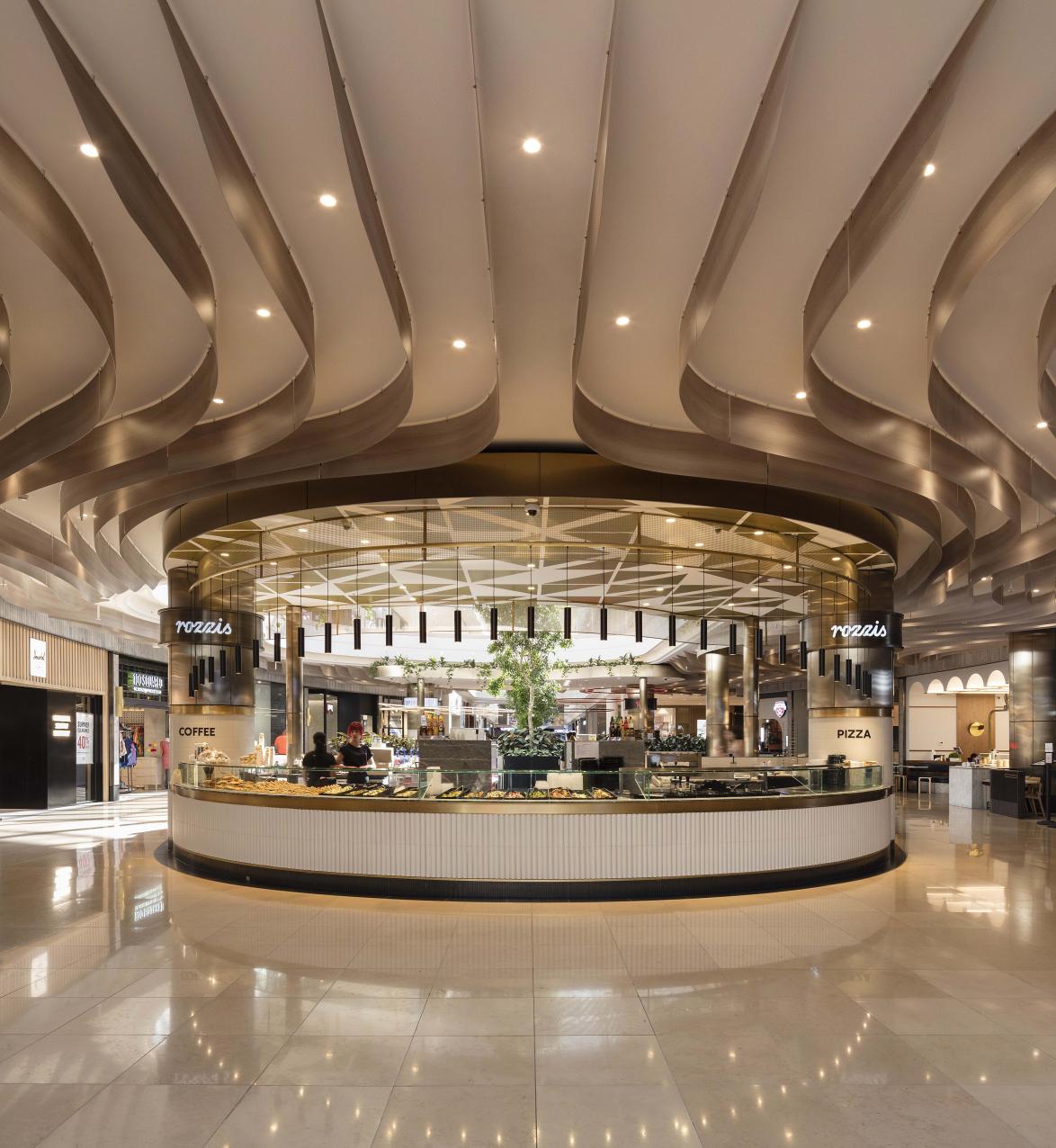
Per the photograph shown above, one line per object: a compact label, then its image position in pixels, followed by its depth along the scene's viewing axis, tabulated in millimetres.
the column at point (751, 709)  20422
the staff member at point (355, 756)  12484
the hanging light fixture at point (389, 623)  11770
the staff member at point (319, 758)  11500
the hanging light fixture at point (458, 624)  11664
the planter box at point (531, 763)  11836
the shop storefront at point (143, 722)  24531
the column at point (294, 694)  15289
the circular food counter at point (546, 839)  8344
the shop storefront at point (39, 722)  18641
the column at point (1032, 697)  18641
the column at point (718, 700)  23328
